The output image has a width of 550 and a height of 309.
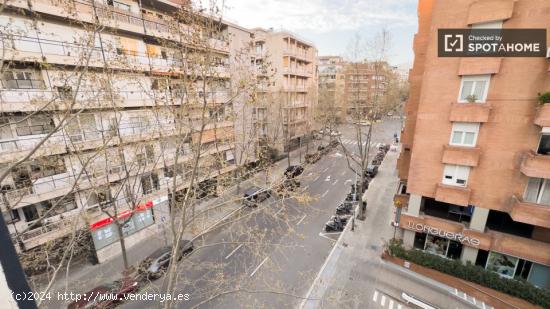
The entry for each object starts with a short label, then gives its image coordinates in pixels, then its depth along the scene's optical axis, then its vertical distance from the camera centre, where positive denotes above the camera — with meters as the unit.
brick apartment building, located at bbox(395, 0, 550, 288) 11.17 -2.99
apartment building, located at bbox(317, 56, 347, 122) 39.09 +0.68
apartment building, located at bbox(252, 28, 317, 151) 32.28 -0.04
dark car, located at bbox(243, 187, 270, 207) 23.11 -9.19
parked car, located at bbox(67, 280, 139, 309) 11.68 -9.60
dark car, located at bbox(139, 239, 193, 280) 14.09 -9.59
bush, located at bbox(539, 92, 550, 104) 10.49 -0.58
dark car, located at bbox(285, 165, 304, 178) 29.53 -9.20
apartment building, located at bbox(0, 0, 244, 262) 8.86 -1.44
